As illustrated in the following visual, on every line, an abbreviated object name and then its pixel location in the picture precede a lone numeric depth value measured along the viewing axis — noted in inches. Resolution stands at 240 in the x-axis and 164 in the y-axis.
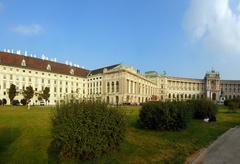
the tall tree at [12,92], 1897.2
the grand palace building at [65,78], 2503.8
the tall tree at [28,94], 1566.0
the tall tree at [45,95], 1952.0
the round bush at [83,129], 247.6
